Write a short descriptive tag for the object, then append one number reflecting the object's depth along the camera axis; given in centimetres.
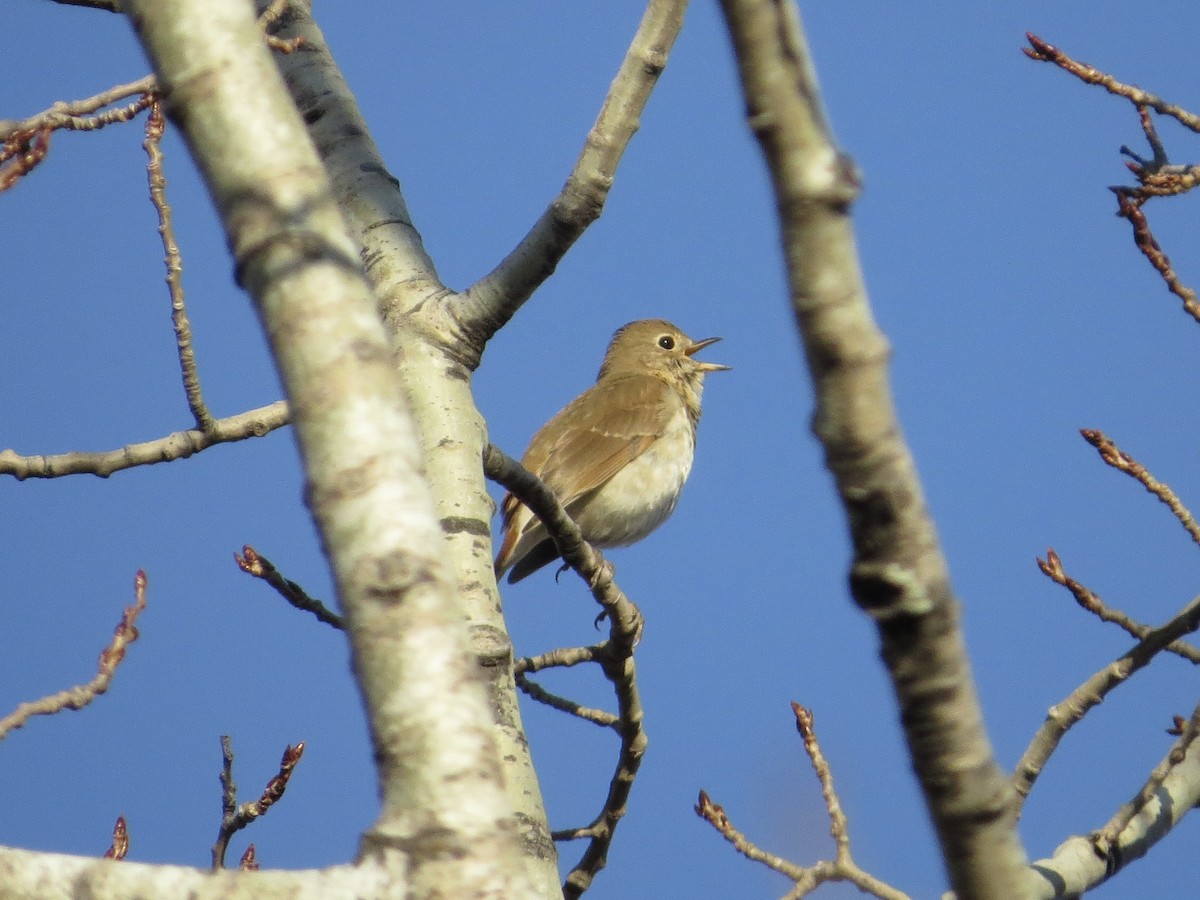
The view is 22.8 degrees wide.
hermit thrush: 1686
